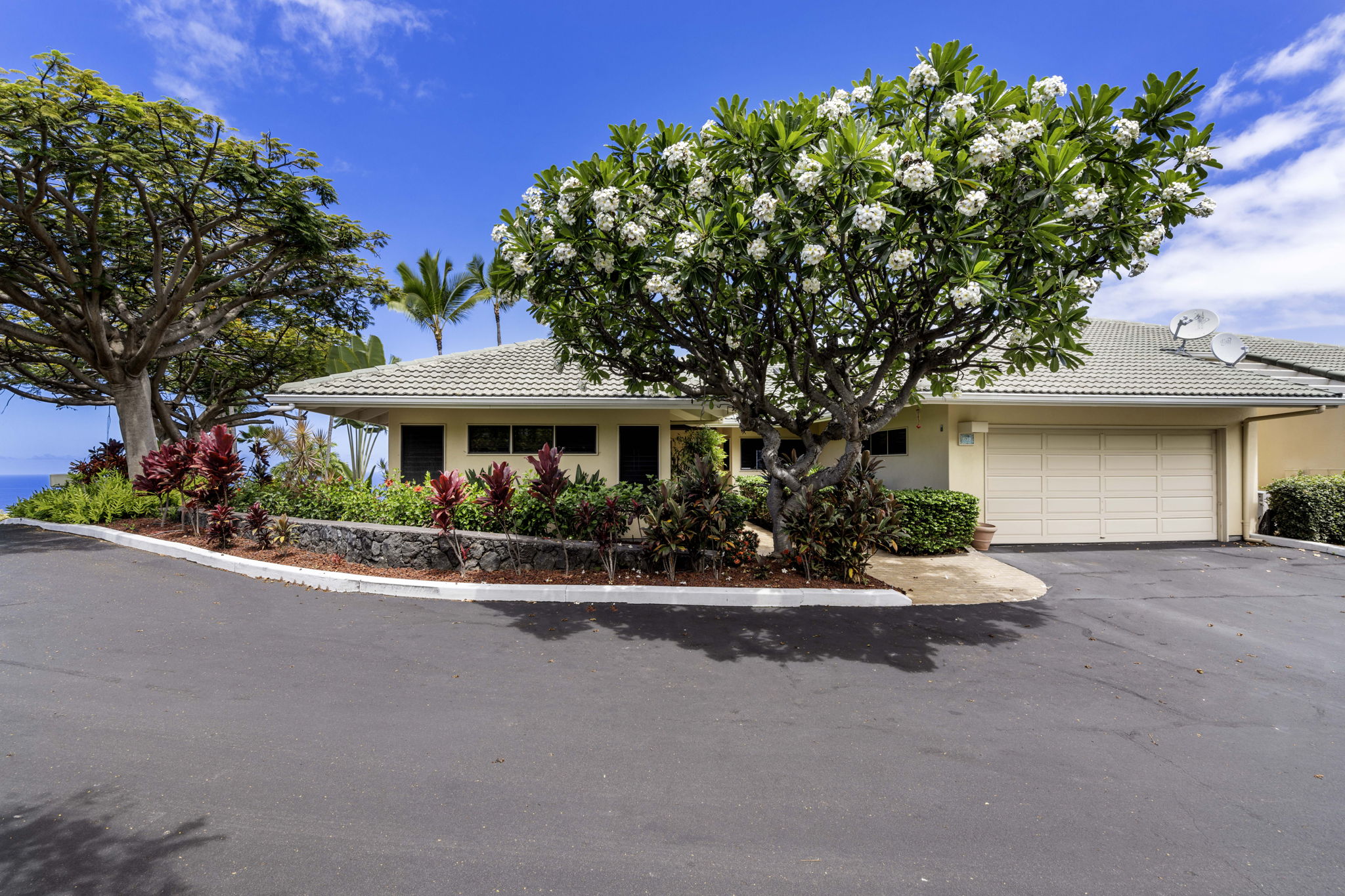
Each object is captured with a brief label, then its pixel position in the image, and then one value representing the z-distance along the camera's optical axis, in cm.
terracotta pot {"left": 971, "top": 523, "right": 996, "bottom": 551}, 1094
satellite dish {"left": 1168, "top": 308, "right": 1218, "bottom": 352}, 1525
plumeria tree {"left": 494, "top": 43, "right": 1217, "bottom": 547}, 539
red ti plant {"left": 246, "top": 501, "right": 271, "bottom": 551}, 939
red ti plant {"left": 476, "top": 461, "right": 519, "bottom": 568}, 825
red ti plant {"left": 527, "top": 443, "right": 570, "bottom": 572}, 805
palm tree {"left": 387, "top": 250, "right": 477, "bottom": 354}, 2455
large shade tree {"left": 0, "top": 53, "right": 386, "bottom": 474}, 1105
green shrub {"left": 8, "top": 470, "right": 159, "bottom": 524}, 1251
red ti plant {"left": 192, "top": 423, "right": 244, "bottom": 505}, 1016
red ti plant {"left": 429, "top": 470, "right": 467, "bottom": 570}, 815
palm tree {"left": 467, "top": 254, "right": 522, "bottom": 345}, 2539
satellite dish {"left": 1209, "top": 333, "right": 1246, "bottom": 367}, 1374
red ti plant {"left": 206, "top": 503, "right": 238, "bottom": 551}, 955
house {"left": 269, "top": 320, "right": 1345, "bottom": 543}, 1114
